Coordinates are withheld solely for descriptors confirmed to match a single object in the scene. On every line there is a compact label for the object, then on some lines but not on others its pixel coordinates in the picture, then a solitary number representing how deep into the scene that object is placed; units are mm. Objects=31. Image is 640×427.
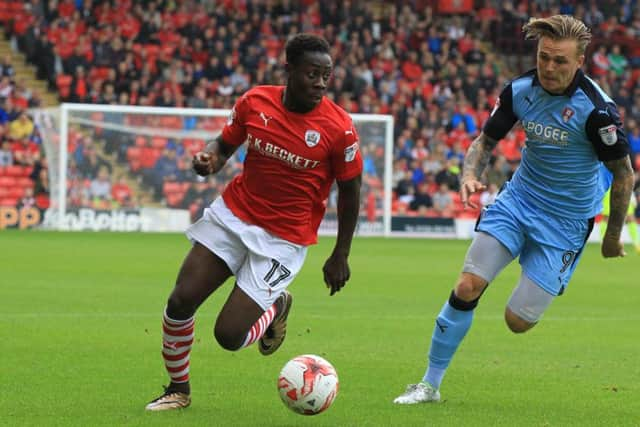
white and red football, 7020
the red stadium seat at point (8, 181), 28219
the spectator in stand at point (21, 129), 29375
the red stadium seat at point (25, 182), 28359
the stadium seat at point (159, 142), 29688
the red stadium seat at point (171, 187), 29125
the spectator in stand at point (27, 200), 28375
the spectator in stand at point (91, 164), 28828
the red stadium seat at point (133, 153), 29281
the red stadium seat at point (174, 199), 29172
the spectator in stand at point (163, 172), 29109
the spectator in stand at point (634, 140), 34006
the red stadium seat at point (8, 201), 28312
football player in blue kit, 7656
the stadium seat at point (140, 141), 29516
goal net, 28688
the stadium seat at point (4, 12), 34219
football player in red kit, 7371
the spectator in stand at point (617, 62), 39062
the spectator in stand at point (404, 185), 31797
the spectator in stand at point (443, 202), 31312
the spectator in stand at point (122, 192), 28812
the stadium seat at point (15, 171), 28359
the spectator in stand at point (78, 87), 31781
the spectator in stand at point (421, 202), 31297
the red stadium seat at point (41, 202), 28484
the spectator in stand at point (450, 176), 31861
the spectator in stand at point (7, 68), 31469
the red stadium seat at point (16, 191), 28325
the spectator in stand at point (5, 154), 28653
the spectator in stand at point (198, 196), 29234
